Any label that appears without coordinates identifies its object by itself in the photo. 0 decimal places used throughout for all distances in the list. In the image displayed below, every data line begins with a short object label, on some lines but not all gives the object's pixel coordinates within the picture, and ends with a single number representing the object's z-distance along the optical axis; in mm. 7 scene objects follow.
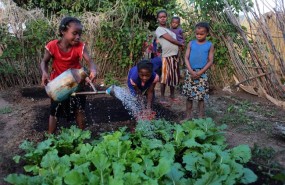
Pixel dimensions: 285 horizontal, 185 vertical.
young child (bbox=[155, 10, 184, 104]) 5449
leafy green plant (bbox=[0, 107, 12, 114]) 5117
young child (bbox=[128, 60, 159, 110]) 3928
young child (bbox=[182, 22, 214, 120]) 4238
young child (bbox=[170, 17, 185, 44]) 5609
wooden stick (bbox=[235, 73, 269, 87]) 5940
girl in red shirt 3498
